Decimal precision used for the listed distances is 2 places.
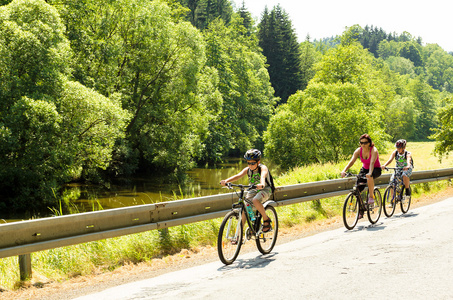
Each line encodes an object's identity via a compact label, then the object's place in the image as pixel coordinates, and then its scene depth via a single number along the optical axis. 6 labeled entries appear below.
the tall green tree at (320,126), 37.91
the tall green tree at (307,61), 79.52
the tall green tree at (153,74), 30.20
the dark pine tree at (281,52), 75.38
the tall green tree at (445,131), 32.60
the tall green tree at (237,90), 44.89
